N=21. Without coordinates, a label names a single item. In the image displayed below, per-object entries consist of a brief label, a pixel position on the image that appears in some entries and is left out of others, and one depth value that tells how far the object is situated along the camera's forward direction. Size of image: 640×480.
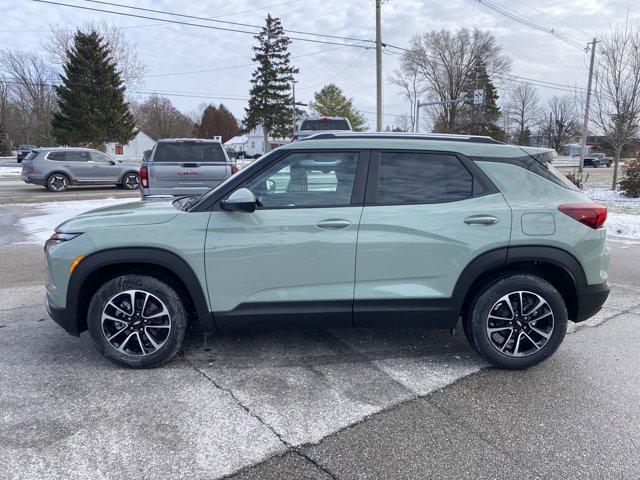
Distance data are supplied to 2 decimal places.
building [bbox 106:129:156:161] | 77.11
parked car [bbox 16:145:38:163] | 43.88
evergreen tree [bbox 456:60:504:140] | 53.50
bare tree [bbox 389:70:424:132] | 57.17
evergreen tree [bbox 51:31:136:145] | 35.06
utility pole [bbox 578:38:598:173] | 23.73
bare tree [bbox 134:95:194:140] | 72.56
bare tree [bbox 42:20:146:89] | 37.72
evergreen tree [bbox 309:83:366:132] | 69.06
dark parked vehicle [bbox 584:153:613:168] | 56.97
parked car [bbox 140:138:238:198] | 9.16
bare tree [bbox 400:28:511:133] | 52.59
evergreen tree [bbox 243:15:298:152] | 58.78
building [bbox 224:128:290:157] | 86.57
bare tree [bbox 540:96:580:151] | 70.69
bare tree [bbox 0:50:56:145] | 51.81
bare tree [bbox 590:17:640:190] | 16.53
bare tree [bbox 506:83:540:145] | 69.88
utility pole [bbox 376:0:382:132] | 22.08
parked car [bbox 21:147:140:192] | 17.45
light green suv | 3.35
